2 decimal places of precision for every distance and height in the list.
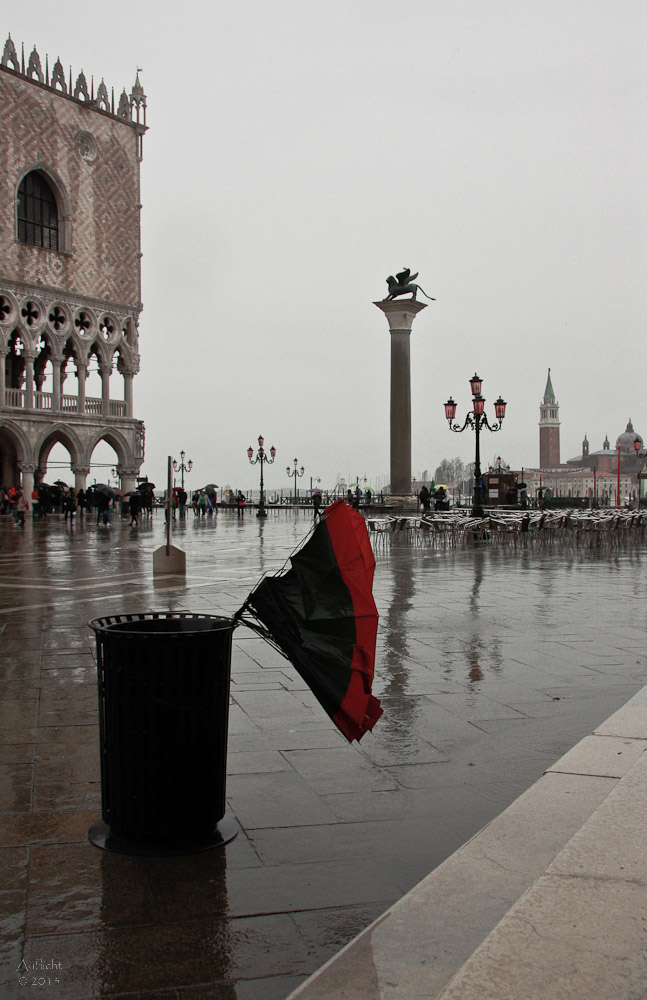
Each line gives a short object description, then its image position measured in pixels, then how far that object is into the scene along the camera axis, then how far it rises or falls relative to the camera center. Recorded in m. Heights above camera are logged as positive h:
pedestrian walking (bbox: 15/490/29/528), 33.12 -0.32
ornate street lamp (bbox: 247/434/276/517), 42.96 +2.03
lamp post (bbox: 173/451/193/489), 74.81 +2.44
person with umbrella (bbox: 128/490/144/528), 30.95 -0.35
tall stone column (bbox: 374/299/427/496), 35.84 +4.49
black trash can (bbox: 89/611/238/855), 3.30 -0.88
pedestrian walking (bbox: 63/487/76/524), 34.12 -0.26
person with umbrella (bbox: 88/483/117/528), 31.73 -0.18
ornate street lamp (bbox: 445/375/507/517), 24.97 +2.21
